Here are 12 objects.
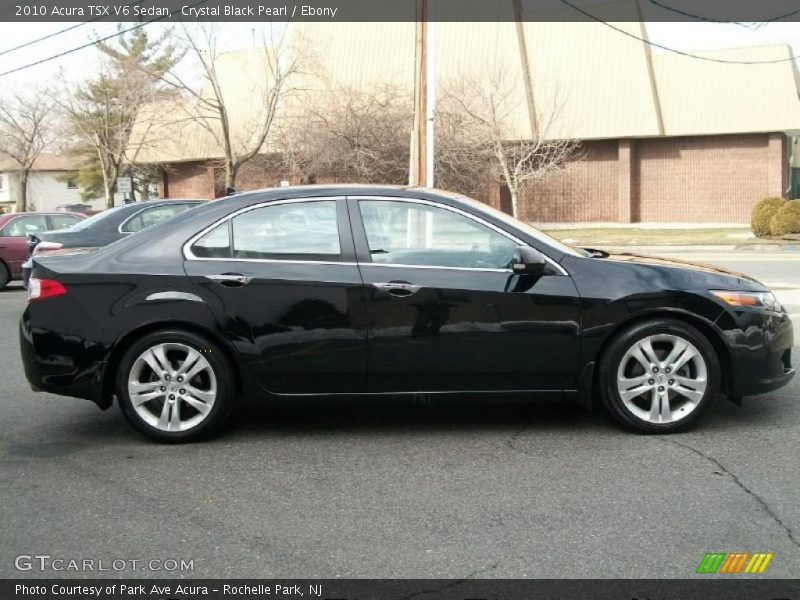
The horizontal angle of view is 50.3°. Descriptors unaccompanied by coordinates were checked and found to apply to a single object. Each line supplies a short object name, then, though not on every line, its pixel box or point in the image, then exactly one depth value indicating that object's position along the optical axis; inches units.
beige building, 1510.8
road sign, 1419.5
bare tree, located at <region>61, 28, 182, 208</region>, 1849.2
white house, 3085.6
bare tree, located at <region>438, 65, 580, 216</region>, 1481.3
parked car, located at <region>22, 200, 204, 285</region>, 433.7
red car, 626.5
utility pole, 675.4
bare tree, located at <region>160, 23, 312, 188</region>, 1572.3
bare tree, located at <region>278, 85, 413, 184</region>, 1494.8
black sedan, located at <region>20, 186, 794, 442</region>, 210.5
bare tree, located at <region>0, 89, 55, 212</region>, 2240.4
